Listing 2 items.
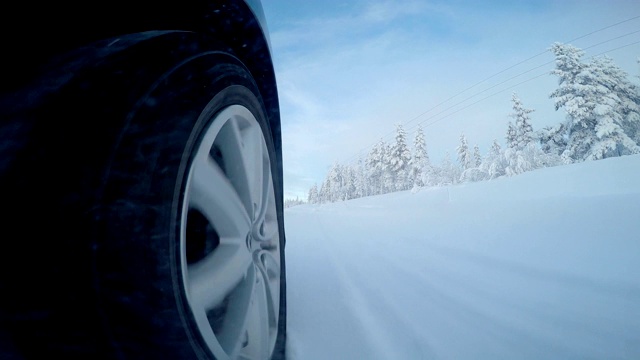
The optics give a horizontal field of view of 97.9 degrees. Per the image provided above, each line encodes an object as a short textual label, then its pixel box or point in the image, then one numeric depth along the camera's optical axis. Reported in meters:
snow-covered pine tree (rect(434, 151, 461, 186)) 55.48
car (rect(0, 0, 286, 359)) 0.46
